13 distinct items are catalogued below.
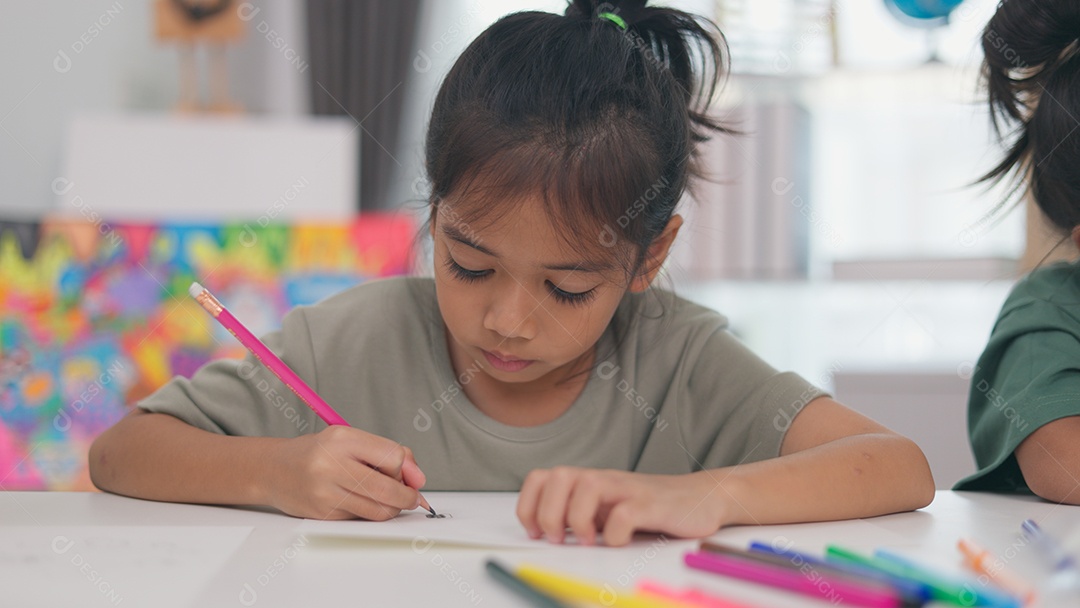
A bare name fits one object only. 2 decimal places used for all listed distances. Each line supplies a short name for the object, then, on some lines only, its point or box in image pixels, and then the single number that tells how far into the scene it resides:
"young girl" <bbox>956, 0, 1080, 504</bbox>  0.87
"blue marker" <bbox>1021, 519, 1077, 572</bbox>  0.53
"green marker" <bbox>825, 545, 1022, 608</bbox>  0.45
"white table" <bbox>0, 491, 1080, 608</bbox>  0.49
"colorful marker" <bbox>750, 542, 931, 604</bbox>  0.45
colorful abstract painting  2.34
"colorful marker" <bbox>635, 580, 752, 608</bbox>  0.45
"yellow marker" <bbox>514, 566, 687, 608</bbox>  0.45
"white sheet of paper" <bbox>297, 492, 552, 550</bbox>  0.62
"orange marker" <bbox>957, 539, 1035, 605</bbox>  0.47
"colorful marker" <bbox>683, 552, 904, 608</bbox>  0.45
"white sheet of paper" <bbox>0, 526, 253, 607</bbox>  0.49
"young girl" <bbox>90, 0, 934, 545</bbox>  0.71
